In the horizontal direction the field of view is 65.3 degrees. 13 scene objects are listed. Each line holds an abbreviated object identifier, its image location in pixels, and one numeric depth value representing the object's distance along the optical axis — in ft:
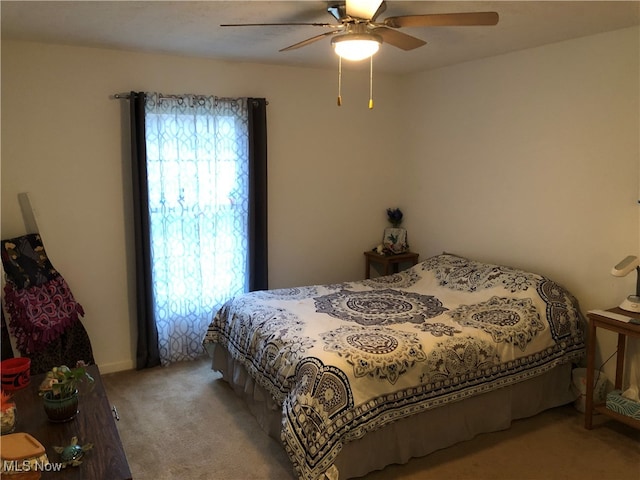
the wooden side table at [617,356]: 9.23
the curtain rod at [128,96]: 11.72
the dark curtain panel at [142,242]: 11.72
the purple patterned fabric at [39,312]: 10.43
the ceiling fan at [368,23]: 7.25
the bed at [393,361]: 7.98
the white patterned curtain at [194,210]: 12.32
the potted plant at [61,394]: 7.20
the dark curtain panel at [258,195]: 13.20
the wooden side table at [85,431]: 6.19
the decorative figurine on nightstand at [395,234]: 15.71
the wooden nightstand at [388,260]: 15.12
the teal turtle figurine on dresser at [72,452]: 6.28
